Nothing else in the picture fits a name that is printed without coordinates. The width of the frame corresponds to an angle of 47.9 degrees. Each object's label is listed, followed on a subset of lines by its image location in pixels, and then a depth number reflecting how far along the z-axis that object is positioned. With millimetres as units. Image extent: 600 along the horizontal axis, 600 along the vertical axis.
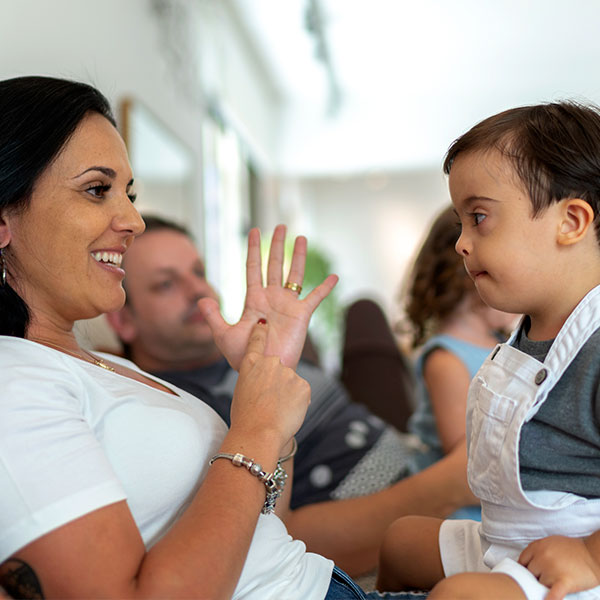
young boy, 913
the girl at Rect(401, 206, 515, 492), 1729
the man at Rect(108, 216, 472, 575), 1532
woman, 771
